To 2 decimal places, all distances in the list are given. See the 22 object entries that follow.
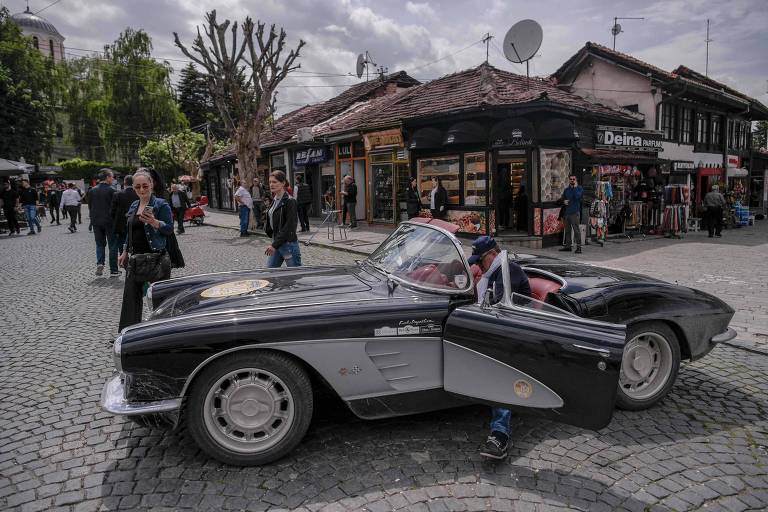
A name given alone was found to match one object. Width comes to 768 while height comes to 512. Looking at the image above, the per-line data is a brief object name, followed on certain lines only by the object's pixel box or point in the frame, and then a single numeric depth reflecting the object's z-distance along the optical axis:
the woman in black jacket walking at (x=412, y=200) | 14.88
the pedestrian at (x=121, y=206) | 6.90
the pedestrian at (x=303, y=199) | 15.74
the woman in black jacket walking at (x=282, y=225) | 5.98
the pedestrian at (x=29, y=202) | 17.80
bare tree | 17.06
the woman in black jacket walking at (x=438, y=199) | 13.88
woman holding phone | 4.85
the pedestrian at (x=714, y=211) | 15.75
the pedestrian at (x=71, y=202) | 17.85
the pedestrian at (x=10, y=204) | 17.11
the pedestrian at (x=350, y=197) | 16.61
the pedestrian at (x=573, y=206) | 11.98
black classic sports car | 2.74
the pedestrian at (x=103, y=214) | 8.69
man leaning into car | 2.94
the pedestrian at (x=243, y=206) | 15.98
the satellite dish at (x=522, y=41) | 14.21
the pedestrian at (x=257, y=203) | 17.47
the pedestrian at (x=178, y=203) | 16.75
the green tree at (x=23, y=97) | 32.69
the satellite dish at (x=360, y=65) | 26.22
